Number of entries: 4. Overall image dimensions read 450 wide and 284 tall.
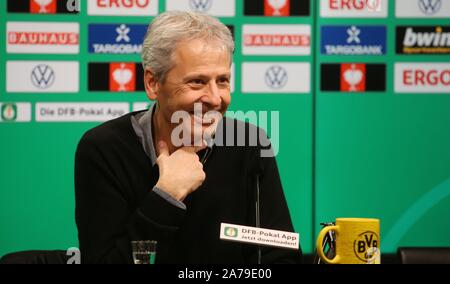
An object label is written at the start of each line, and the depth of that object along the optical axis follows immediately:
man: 5.53
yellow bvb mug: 5.33
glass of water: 5.24
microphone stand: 5.42
